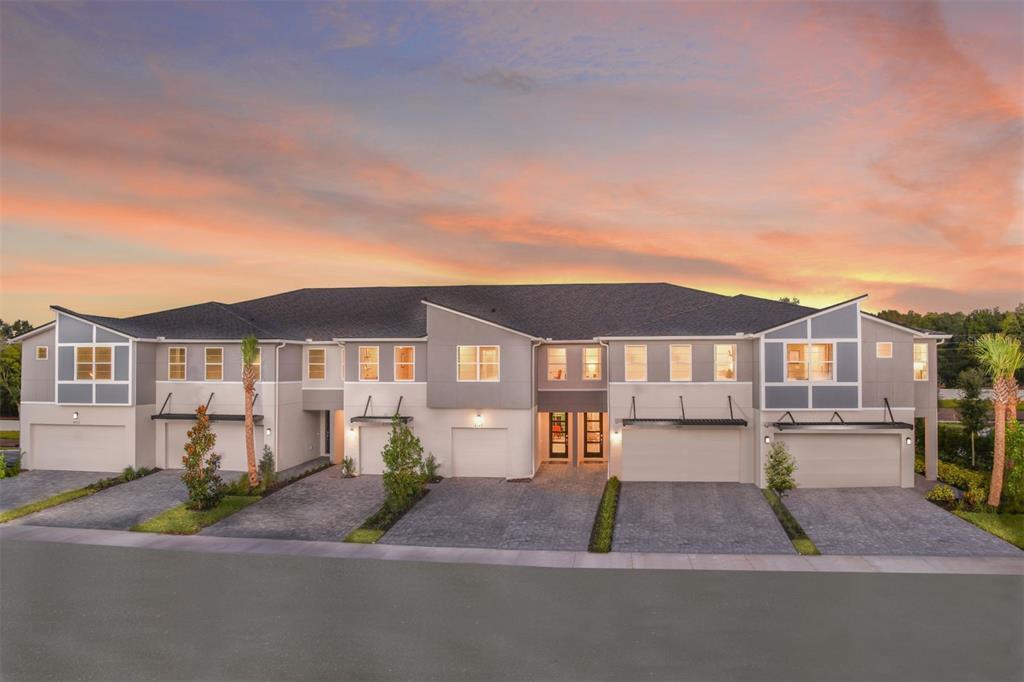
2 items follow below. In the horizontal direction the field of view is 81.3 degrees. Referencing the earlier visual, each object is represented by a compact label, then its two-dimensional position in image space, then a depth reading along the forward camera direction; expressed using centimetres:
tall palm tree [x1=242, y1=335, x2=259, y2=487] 2258
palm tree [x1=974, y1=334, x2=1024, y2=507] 1891
